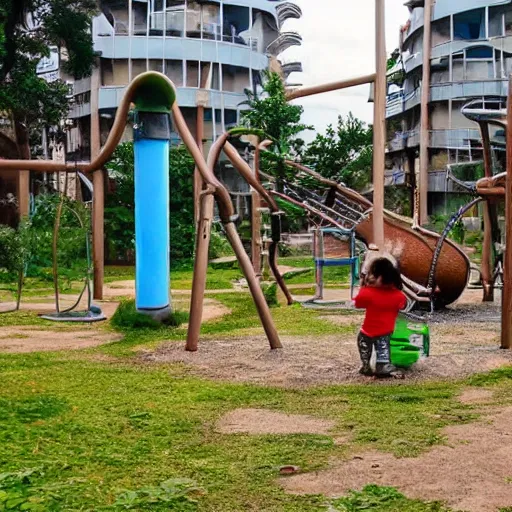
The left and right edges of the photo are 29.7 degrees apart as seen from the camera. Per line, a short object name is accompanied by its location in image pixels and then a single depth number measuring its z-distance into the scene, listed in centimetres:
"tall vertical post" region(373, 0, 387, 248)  1177
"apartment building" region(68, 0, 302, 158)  3812
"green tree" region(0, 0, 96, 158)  2359
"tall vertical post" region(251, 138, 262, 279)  1698
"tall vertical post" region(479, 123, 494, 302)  1590
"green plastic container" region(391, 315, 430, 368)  866
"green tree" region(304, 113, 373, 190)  3578
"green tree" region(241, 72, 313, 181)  3481
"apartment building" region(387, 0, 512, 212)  3912
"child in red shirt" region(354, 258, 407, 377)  840
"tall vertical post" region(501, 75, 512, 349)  1016
